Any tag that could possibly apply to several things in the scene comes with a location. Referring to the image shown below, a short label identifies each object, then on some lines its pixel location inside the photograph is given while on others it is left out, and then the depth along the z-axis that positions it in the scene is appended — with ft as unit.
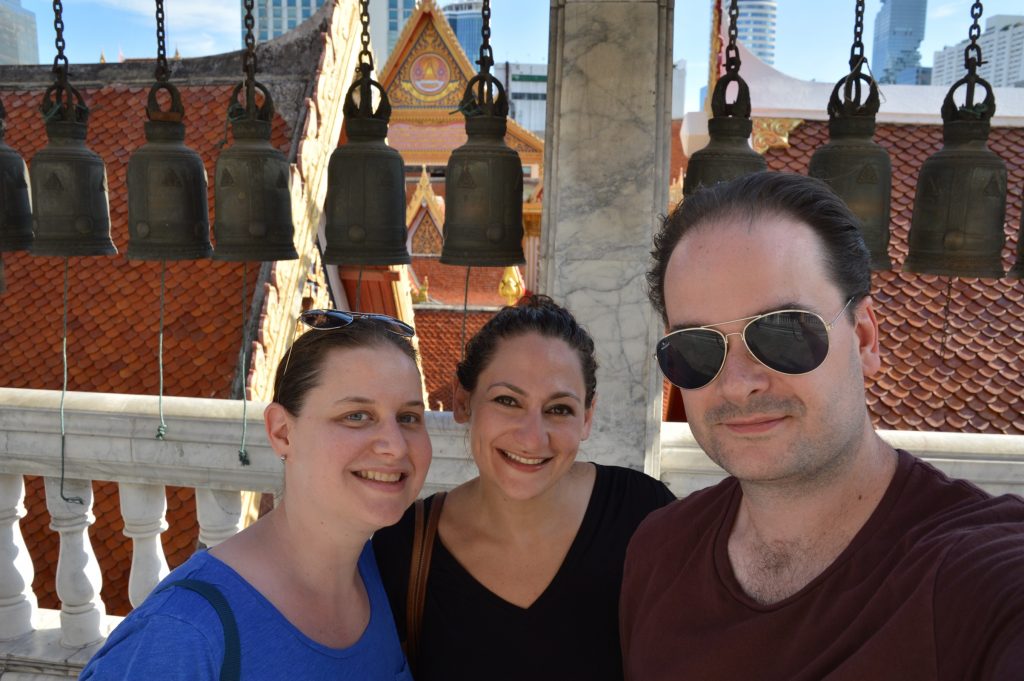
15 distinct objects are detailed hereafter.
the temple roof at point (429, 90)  49.88
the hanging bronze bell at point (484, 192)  7.14
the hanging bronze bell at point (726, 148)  6.66
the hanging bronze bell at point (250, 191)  7.12
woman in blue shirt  4.20
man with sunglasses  3.28
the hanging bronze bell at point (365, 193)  7.18
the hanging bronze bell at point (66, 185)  7.33
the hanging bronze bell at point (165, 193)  7.25
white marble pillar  7.52
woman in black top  5.15
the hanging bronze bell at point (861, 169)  6.57
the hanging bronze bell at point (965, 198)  6.54
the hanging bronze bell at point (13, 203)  7.53
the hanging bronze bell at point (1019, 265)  6.57
